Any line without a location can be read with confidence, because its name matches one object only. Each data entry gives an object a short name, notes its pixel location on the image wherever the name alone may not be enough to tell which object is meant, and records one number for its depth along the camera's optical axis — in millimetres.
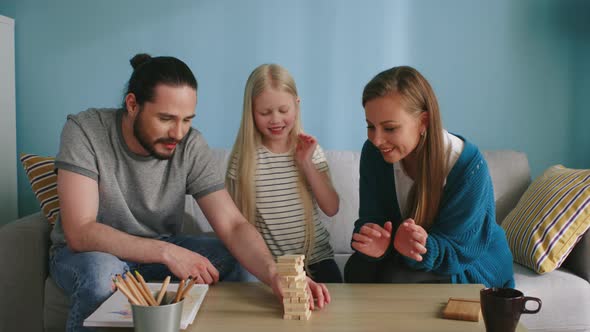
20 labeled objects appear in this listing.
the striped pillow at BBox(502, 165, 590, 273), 1985
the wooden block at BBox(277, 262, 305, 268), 1242
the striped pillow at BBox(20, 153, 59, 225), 2049
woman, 1637
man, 1550
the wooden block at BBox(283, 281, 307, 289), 1249
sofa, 1818
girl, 2037
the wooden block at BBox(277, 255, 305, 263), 1245
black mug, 1093
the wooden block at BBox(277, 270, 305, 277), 1254
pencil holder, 1051
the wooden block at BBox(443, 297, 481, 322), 1241
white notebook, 1175
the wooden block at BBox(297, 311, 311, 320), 1253
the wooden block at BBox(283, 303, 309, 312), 1251
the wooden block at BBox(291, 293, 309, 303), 1249
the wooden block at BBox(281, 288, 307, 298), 1245
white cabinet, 2609
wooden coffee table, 1208
